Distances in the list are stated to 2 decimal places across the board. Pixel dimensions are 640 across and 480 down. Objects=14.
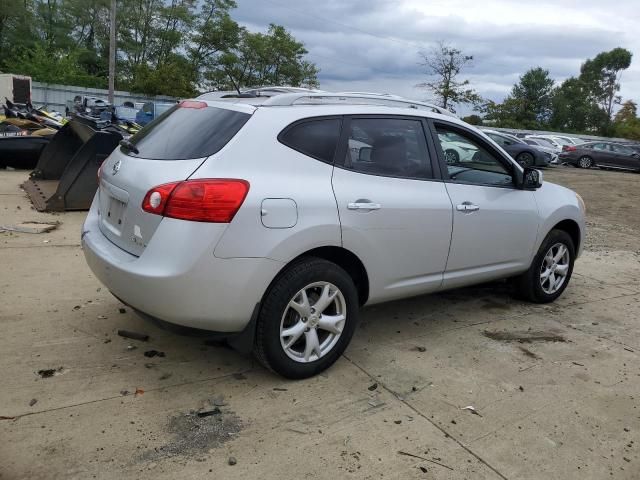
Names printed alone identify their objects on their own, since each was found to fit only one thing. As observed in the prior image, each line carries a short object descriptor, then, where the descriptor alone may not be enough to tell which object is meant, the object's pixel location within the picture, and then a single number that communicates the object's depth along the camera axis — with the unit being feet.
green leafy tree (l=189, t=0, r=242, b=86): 147.13
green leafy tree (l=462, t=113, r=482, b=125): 159.01
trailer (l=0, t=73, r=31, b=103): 81.56
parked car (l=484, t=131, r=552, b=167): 71.97
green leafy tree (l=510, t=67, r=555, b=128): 219.00
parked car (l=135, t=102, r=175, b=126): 71.25
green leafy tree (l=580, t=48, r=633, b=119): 235.81
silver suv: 10.04
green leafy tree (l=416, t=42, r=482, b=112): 135.33
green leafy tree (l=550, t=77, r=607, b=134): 220.64
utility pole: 85.05
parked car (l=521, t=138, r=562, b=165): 88.99
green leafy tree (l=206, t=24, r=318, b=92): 141.59
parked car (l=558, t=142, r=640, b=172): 90.03
